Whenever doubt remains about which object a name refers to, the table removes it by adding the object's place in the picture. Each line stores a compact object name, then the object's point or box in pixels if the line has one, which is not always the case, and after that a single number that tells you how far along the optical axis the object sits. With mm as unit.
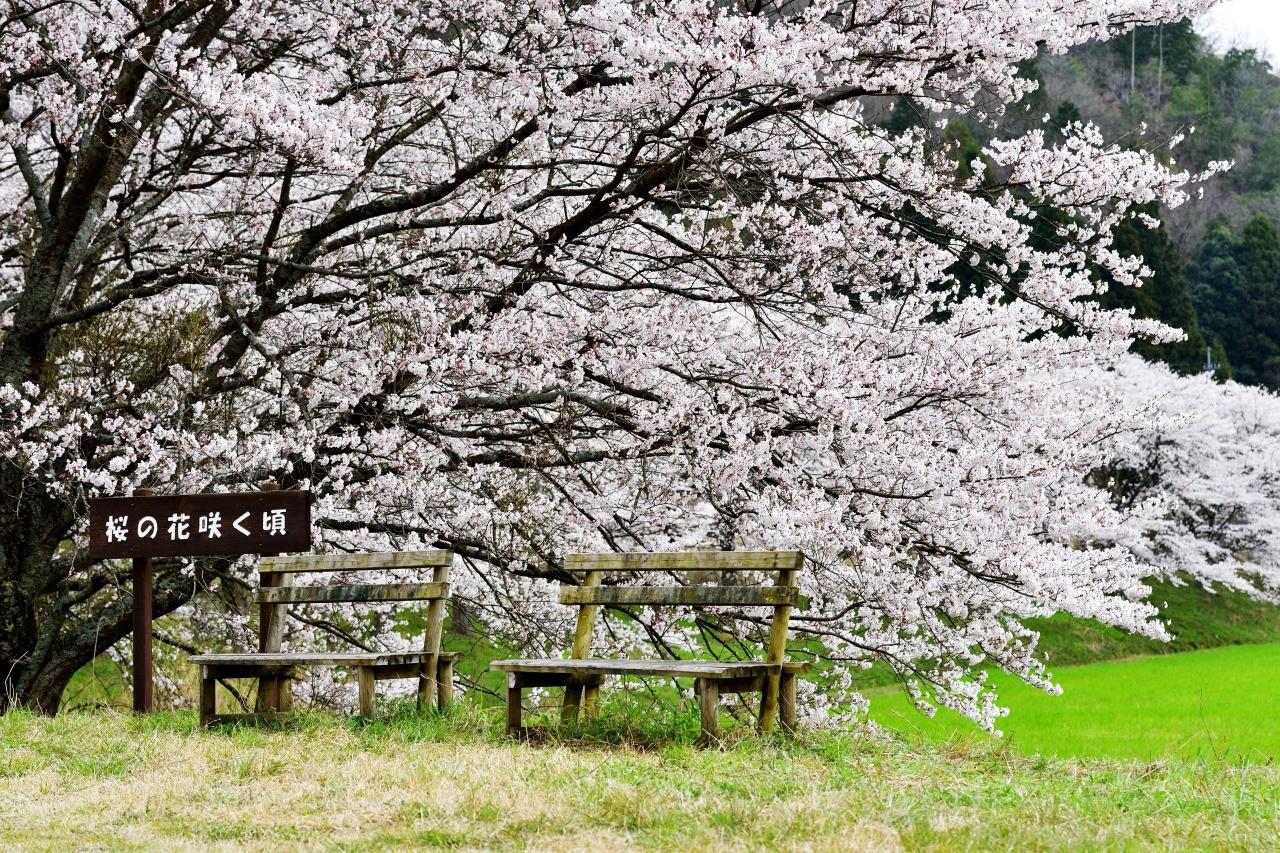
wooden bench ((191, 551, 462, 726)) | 11469
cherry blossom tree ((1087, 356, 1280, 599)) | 65687
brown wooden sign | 12500
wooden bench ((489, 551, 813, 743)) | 9687
